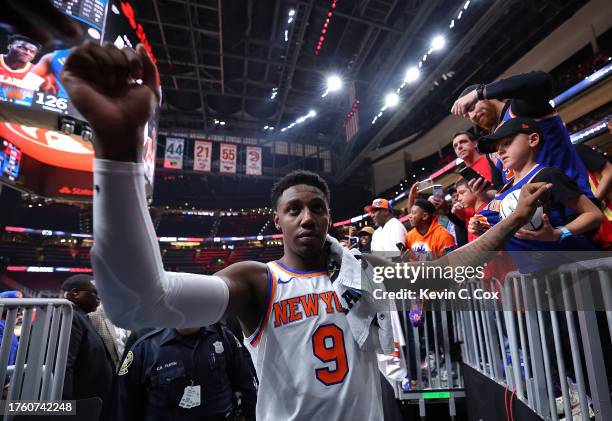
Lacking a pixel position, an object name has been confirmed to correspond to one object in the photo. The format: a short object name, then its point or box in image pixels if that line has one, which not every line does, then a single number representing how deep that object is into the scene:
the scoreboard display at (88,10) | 5.31
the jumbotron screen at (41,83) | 5.35
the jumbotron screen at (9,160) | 7.93
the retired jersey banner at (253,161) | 17.55
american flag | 14.35
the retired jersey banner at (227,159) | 17.03
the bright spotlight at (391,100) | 12.79
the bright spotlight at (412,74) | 11.40
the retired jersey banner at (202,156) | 16.80
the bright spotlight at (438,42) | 9.76
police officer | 2.99
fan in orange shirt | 3.98
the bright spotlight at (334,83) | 14.75
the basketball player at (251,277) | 0.82
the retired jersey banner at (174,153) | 16.27
